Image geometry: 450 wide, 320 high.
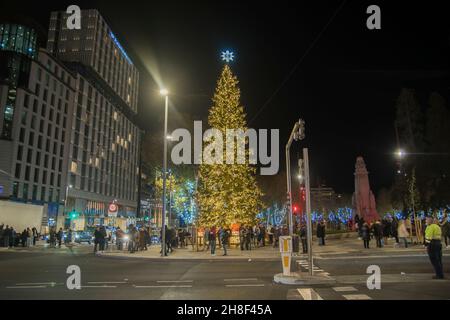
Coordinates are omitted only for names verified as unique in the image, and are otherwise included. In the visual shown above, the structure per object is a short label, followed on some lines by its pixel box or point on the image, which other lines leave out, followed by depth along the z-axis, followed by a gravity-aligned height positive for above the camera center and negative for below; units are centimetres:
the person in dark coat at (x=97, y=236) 2874 -78
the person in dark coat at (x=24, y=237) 3738 -119
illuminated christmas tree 3256 +376
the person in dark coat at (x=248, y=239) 2909 -89
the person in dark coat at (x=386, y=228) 2964 +6
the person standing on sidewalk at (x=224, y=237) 2442 -64
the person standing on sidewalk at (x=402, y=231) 2492 -17
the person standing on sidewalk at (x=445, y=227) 2537 +16
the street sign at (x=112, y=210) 3041 +124
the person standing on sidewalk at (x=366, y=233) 2511 -29
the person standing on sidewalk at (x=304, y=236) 2499 -55
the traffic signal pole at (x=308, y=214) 1284 +47
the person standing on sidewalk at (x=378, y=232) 2603 -22
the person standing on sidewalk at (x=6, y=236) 3566 -105
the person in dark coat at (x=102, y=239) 2905 -101
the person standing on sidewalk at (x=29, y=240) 3888 -155
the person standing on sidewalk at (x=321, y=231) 2917 -22
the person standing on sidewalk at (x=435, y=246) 1188 -52
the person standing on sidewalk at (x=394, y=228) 2756 +6
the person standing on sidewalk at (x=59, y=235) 3595 -93
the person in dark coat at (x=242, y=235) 2913 -60
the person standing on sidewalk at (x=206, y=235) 2905 -66
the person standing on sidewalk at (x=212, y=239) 2475 -79
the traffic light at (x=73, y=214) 4631 +136
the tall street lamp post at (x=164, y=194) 2390 +211
